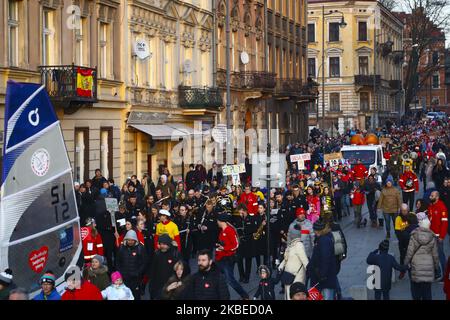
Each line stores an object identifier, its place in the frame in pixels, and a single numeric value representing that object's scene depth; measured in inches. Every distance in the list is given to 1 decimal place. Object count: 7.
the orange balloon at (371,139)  2114.9
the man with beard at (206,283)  458.3
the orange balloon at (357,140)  2124.5
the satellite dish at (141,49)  1322.6
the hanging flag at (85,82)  1084.5
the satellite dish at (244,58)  1883.6
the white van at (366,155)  1609.3
